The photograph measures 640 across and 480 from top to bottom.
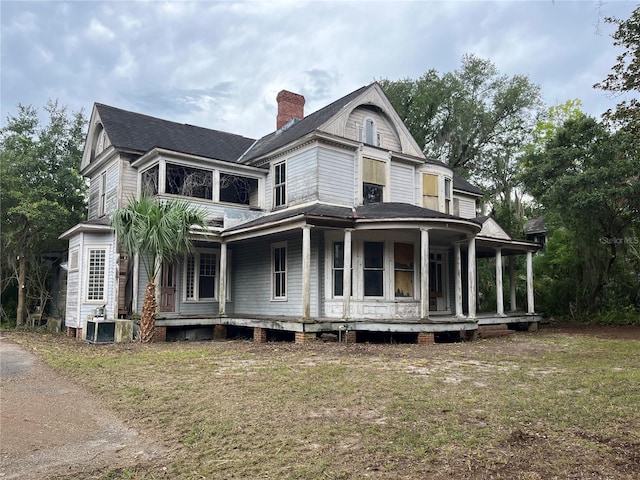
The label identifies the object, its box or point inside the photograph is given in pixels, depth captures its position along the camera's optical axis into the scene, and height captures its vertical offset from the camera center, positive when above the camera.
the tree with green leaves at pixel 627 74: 8.45 +3.78
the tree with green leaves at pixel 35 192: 19.88 +4.00
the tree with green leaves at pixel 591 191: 17.30 +3.60
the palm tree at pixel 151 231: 13.80 +1.60
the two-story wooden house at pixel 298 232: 14.01 +1.74
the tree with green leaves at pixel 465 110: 34.97 +12.71
